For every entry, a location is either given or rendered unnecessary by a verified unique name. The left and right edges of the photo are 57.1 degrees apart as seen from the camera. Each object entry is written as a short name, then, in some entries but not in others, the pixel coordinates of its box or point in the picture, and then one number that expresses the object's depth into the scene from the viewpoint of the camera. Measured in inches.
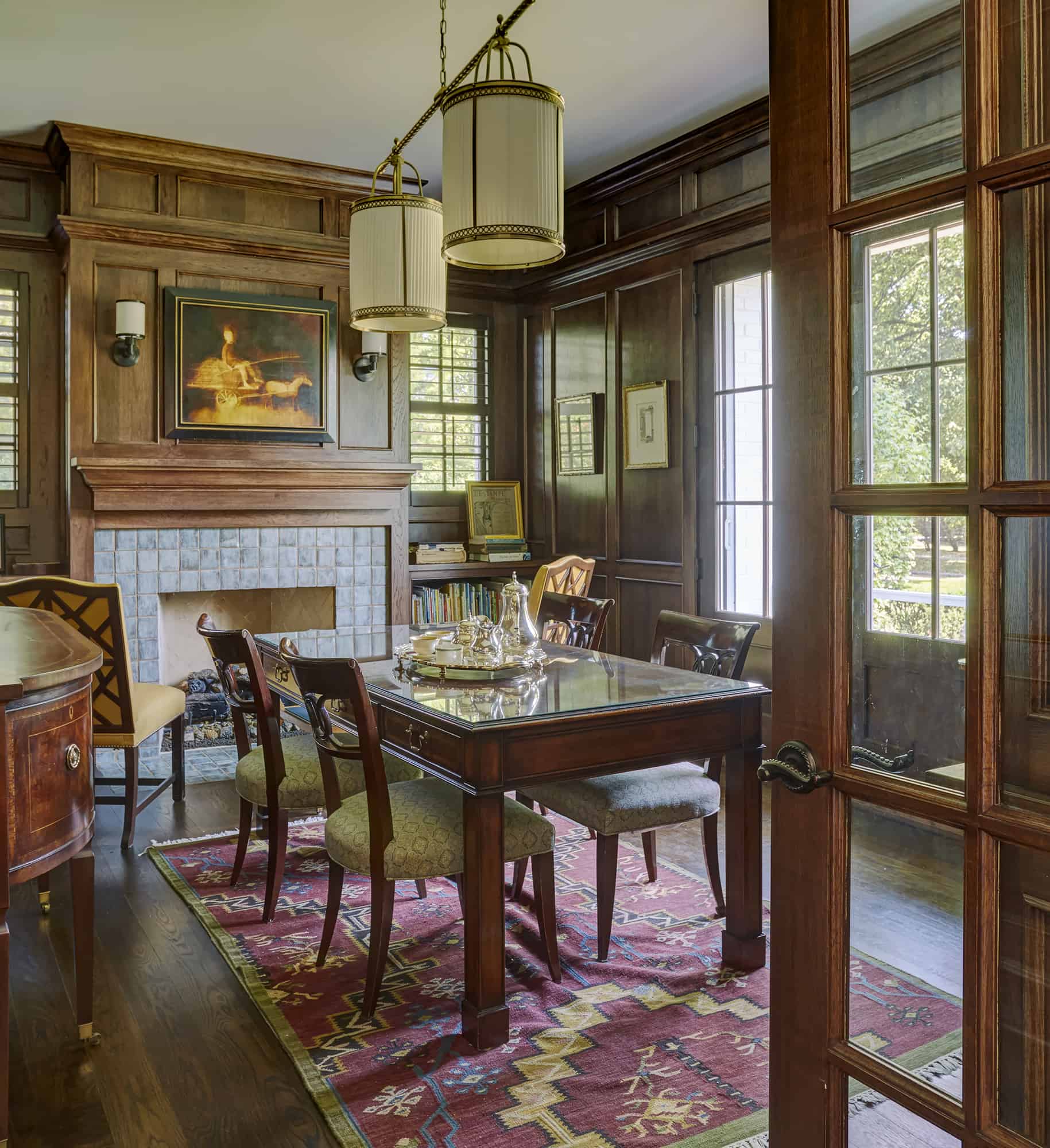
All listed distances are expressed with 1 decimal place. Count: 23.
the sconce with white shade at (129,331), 190.2
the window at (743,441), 180.1
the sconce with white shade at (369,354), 217.6
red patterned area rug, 76.2
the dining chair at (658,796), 101.0
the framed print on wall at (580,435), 223.1
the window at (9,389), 202.4
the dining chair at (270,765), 110.1
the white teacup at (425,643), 115.6
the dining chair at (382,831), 89.8
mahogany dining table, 85.8
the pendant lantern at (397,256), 126.5
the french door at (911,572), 32.9
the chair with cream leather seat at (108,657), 136.2
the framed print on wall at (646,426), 199.5
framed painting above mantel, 201.0
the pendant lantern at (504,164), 100.2
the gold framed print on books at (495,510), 242.7
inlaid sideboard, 66.9
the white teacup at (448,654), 107.8
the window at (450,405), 240.8
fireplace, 197.8
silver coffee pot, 114.3
